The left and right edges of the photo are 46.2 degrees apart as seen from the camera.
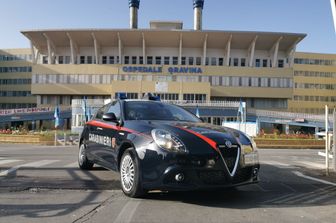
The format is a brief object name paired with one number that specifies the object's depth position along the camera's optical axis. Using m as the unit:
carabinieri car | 5.40
